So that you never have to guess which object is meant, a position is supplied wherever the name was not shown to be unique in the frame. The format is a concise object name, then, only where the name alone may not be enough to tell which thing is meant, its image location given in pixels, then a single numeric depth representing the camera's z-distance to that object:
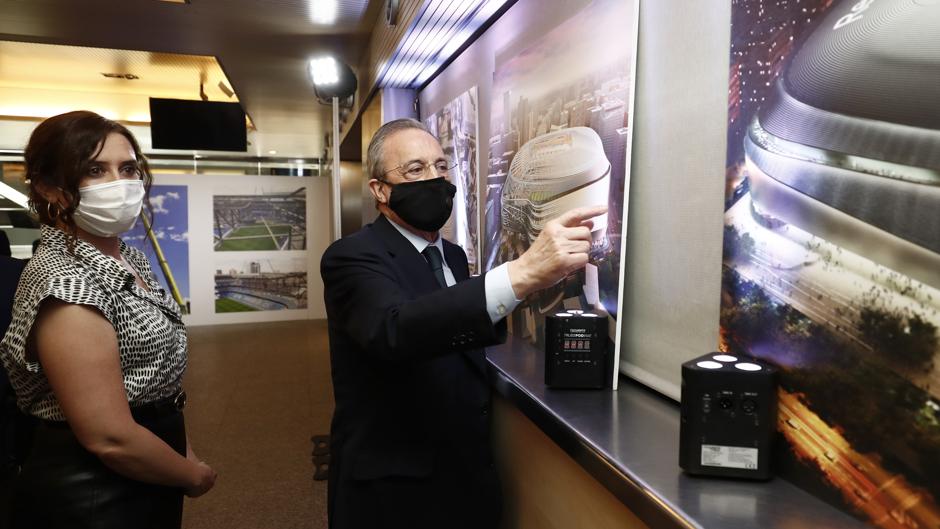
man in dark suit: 1.30
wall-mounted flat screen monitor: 8.25
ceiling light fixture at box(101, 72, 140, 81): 8.49
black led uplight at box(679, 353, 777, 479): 0.98
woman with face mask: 1.32
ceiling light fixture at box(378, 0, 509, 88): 2.59
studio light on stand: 4.94
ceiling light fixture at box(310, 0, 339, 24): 4.52
